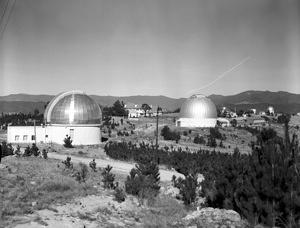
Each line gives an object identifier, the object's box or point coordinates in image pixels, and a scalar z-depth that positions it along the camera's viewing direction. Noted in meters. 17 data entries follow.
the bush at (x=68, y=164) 24.69
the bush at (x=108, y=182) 19.36
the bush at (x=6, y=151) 33.43
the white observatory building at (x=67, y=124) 44.62
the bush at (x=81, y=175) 20.36
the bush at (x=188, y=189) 17.39
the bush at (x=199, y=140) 51.88
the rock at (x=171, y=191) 19.59
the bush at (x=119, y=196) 16.36
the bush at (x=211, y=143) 48.91
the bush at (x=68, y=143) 41.59
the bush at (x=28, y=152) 31.35
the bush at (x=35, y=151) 31.64
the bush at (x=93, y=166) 24.77
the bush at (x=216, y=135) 57.40
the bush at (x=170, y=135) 52.65
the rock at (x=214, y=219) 12.95
